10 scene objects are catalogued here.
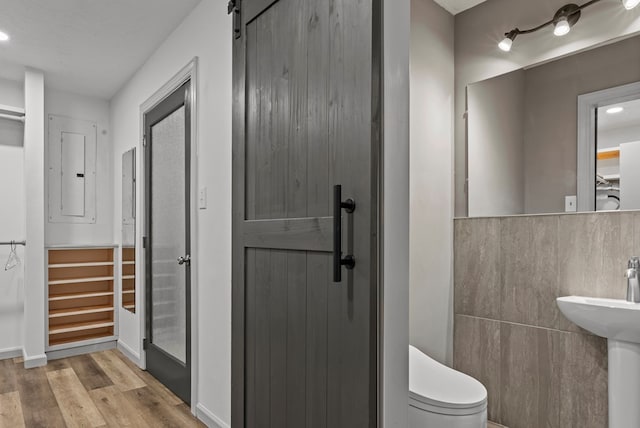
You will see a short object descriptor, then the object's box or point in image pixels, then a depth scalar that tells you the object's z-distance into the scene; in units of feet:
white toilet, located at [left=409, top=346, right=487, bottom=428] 4.67
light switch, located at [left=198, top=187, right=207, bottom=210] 7.52
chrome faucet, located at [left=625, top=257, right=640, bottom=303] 5.55
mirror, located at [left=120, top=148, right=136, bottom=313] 11.05
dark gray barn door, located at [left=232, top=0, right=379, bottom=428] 3.67
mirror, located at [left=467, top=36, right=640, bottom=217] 6.09
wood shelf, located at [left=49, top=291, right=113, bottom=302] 11.76
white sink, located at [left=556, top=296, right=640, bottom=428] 5.29
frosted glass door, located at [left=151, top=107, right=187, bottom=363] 8.59
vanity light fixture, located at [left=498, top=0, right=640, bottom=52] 6.46
